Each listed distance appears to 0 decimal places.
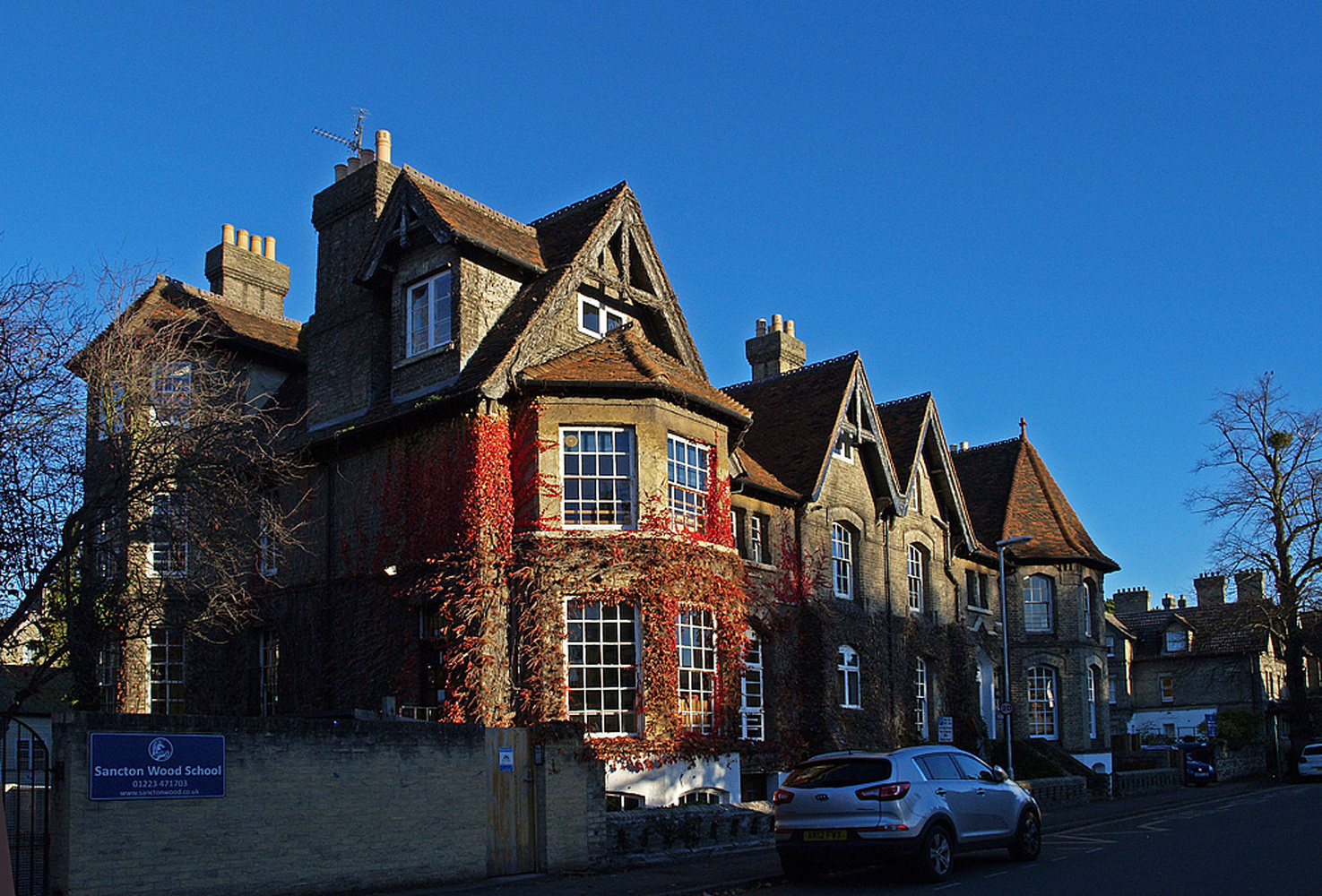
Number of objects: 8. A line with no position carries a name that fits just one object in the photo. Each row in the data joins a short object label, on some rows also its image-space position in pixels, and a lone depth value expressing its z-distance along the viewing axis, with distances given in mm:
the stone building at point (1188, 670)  60156
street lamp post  30172
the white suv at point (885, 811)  14164
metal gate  10984
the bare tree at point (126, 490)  15617
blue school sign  11594
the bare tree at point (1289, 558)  42562
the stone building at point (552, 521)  20906
